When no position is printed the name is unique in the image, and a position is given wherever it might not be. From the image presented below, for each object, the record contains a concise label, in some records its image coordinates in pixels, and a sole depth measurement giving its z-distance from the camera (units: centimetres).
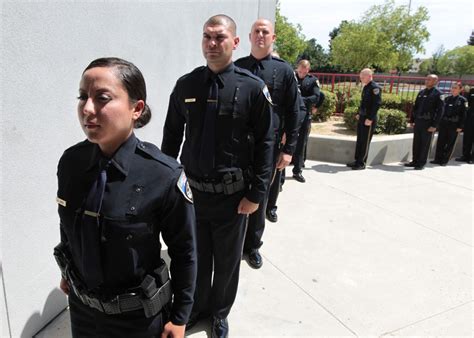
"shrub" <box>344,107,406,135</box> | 841
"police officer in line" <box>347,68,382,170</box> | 678
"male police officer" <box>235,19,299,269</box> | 323
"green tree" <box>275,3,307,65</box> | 3422
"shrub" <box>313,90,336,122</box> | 960
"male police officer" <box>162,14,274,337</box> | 219
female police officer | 120
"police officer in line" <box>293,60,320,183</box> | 593
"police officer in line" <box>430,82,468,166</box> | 791
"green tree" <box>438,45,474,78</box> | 5869
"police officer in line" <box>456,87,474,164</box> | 837
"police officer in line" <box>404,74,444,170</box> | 720
